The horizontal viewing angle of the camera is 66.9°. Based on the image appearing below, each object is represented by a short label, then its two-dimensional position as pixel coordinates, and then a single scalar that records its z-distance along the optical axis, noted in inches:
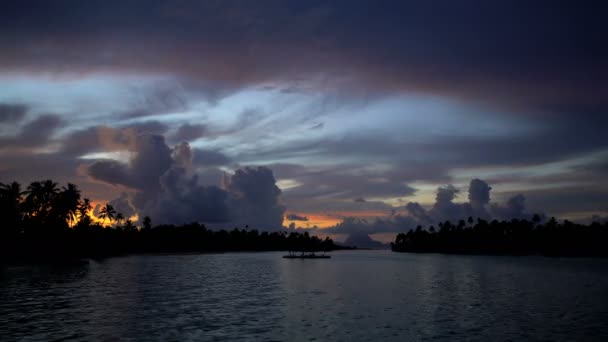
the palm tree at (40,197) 5570.9
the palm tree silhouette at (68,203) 5846.5
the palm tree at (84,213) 7144.7
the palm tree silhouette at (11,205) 4660.4
